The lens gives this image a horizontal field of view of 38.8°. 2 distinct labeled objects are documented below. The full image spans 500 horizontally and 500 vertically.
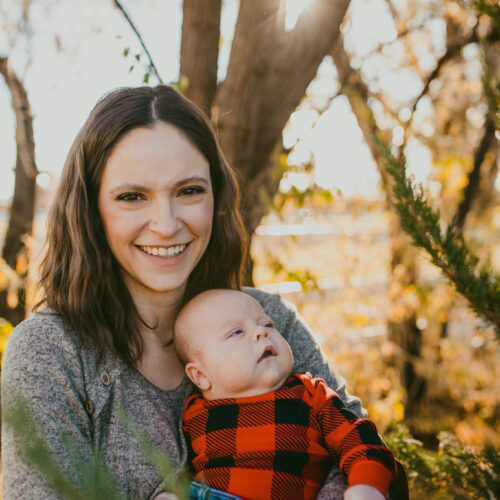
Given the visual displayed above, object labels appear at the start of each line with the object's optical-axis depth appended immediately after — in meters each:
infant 0.61
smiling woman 0.63
